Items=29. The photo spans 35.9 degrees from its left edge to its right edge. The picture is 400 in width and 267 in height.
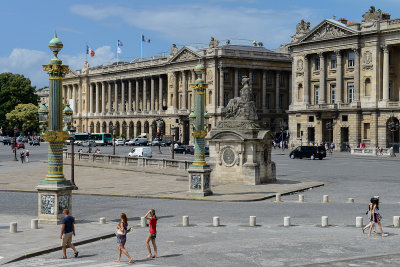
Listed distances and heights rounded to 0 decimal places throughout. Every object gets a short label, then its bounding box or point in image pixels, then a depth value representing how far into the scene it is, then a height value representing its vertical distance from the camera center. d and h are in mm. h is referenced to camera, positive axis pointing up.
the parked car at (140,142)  111312 -701
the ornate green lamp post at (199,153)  33094 -803
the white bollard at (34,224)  22297 -3104
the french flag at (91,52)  125875 +17564
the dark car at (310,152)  67688 -1530
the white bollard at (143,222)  23303 -3173
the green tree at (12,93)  151750 +11310
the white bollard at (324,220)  22536 -3005
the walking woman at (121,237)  16656 -2681
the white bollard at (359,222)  22406 -3039
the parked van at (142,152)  67750 -1530
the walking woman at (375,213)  20469 -2470
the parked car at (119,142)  118188 -751
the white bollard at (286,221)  22625 -3033
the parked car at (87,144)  109812 -1056
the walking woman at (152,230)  17297 -2597
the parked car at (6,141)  121875 -599
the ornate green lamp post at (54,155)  23109 -656
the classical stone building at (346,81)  82812 +8193
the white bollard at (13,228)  21406 -3121
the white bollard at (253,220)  22812 -3043
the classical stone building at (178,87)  112375 +10548
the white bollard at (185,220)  23109 -3069
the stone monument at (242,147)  38750 -552
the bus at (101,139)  118375 -179
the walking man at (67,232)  17516 -2701
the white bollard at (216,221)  22797 -3059
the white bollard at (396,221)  22453 -3010
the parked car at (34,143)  114212 -924
